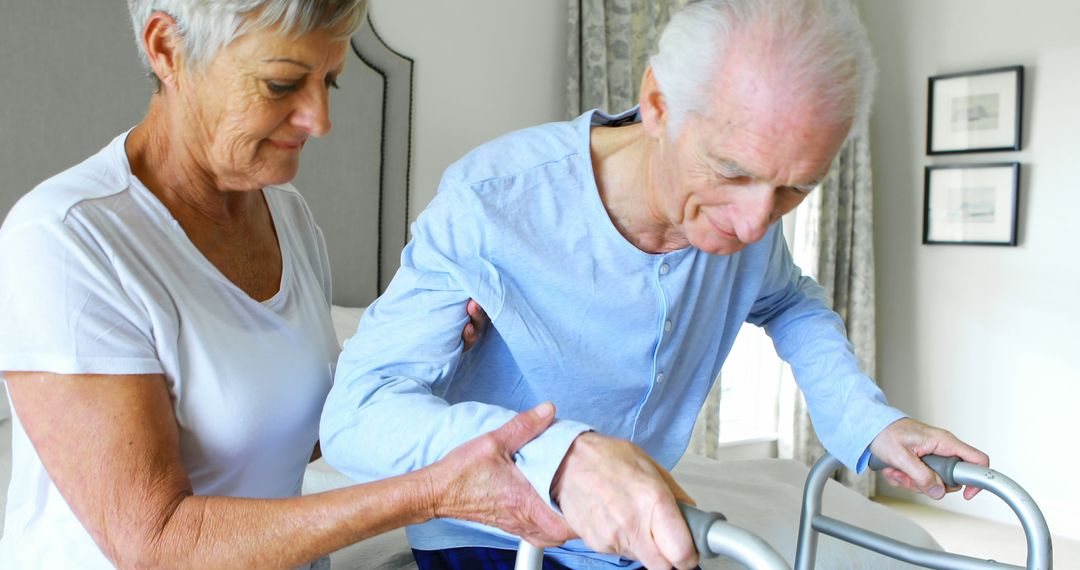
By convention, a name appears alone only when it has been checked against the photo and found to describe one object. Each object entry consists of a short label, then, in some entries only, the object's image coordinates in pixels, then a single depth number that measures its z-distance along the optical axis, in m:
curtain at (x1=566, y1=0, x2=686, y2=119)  3.93
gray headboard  3.21
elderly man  1.01
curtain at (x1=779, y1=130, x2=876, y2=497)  4.87
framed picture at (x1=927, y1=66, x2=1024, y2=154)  4.49
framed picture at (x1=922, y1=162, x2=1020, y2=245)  4.52
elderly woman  1.03
